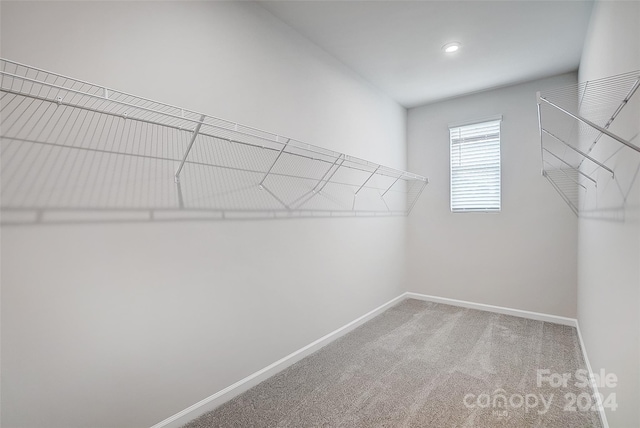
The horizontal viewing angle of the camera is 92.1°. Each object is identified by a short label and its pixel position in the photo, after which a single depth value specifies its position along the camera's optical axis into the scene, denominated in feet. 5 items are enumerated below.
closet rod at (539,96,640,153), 2.99
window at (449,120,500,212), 11.37
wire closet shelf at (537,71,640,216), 4.05
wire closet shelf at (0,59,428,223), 3.81
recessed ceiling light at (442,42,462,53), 8.27
